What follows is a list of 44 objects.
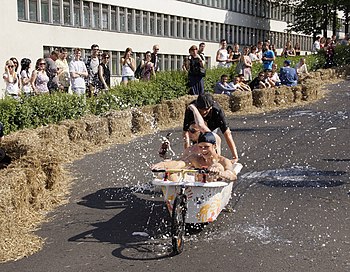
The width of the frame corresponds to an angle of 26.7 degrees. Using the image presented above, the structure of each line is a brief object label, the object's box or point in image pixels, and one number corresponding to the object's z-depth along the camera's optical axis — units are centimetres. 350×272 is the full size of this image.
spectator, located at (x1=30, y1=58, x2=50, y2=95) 1795
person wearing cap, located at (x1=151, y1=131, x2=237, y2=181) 934
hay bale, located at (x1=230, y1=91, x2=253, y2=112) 2317
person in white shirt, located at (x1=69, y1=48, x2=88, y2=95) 1947
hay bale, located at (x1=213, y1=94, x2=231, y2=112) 2273
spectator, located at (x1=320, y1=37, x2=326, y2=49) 4267
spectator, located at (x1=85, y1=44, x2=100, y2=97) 2062
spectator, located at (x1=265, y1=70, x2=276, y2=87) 2655
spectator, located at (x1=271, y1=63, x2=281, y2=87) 2720
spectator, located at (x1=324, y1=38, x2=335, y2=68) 4084
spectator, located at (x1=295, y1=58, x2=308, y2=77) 3214
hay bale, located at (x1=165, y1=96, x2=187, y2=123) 2022
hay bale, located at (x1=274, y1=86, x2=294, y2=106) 2512
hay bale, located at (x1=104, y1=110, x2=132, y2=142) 1719
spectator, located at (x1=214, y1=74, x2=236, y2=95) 2414
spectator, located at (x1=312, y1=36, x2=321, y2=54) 4250
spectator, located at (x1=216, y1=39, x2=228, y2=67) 2837
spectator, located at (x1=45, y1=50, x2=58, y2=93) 1916
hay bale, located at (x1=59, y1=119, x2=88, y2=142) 1538
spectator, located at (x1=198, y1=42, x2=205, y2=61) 2185
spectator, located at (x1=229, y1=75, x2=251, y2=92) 2453
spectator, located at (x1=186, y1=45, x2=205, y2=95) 2084
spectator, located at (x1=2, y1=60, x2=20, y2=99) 1684
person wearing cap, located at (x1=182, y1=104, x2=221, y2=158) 991
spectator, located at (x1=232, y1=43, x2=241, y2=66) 2953
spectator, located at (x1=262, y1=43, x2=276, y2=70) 2908
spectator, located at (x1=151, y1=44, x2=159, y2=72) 2414
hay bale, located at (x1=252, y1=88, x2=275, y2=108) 2423
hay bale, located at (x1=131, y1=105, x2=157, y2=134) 1842
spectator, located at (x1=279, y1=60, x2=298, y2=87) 2761
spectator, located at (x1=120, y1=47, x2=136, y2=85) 2264
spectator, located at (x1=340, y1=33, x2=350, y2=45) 4441
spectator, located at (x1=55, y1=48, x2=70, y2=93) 1975
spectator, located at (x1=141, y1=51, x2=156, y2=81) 2359
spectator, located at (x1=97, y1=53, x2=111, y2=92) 2044
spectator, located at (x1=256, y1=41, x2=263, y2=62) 3165
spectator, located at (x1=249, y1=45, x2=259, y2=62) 3083
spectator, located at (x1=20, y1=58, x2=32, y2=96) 1792
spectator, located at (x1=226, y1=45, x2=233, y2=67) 2902
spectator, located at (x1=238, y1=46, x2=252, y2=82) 2683
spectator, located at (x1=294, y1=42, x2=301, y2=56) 4512
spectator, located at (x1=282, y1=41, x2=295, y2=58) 4126
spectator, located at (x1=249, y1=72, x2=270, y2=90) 2608
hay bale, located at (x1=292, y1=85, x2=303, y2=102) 2594
